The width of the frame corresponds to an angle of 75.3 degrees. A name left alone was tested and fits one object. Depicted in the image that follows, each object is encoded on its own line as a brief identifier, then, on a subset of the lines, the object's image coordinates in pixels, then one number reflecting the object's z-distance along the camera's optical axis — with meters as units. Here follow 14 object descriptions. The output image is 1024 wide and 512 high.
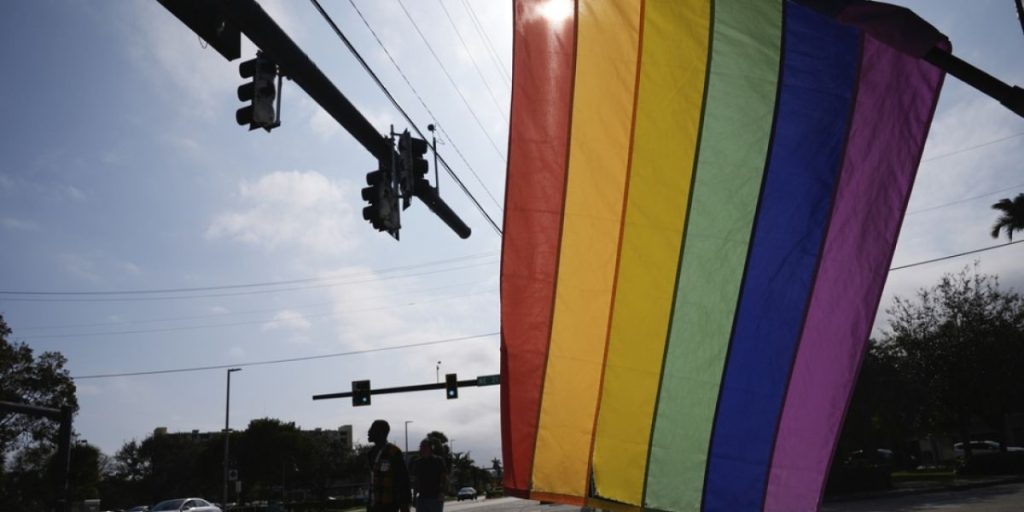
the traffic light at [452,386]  25.08
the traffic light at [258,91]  7.60
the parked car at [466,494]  63.49
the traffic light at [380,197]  9.98
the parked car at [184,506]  26.23
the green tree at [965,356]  29.11
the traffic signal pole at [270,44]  6.43
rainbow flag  3.30
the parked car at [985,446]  47.37
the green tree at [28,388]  38.59
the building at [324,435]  90.41
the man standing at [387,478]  5.91
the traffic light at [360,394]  25.42
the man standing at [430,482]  8.00
